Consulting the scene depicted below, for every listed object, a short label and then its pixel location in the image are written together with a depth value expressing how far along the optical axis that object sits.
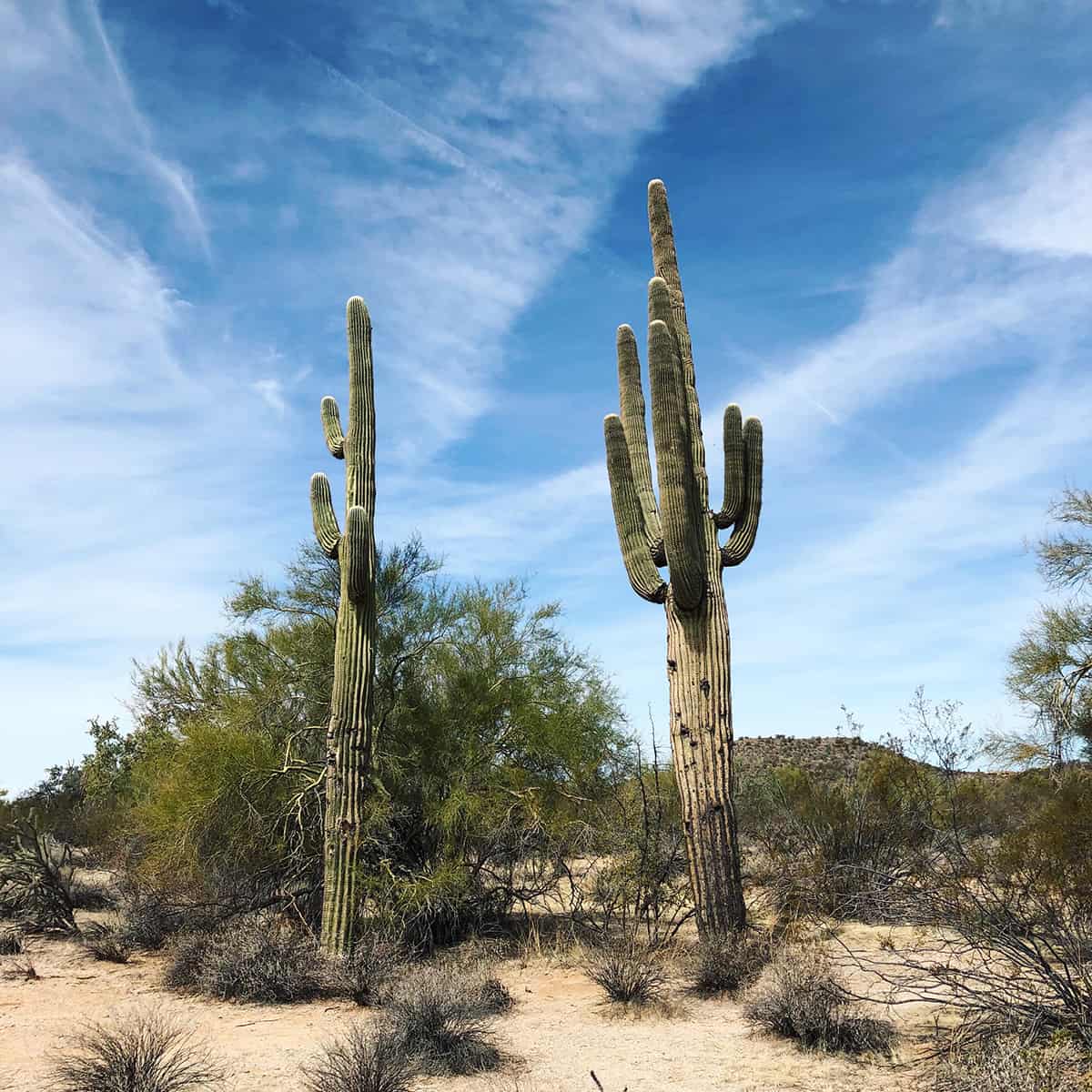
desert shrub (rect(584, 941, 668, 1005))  8.73
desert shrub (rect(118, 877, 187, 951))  11.62
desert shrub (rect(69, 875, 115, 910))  14.75
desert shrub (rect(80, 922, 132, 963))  11.12
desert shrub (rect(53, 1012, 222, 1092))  6.03
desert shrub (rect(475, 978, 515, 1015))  8.67
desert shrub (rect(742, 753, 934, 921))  12.69
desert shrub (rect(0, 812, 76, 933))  12.85
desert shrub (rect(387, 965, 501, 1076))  7.00
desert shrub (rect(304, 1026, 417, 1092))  6.14
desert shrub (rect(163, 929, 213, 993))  9.56
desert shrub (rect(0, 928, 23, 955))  11.83
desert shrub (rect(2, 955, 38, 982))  10.38
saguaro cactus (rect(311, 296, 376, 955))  10.36
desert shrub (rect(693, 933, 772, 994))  8.95
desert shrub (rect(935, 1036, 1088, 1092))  5.21
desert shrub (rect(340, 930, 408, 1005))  8.88
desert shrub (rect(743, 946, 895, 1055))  7.09
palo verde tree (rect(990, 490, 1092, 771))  17.31
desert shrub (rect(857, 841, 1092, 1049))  6.02
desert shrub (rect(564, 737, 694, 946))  11.05
